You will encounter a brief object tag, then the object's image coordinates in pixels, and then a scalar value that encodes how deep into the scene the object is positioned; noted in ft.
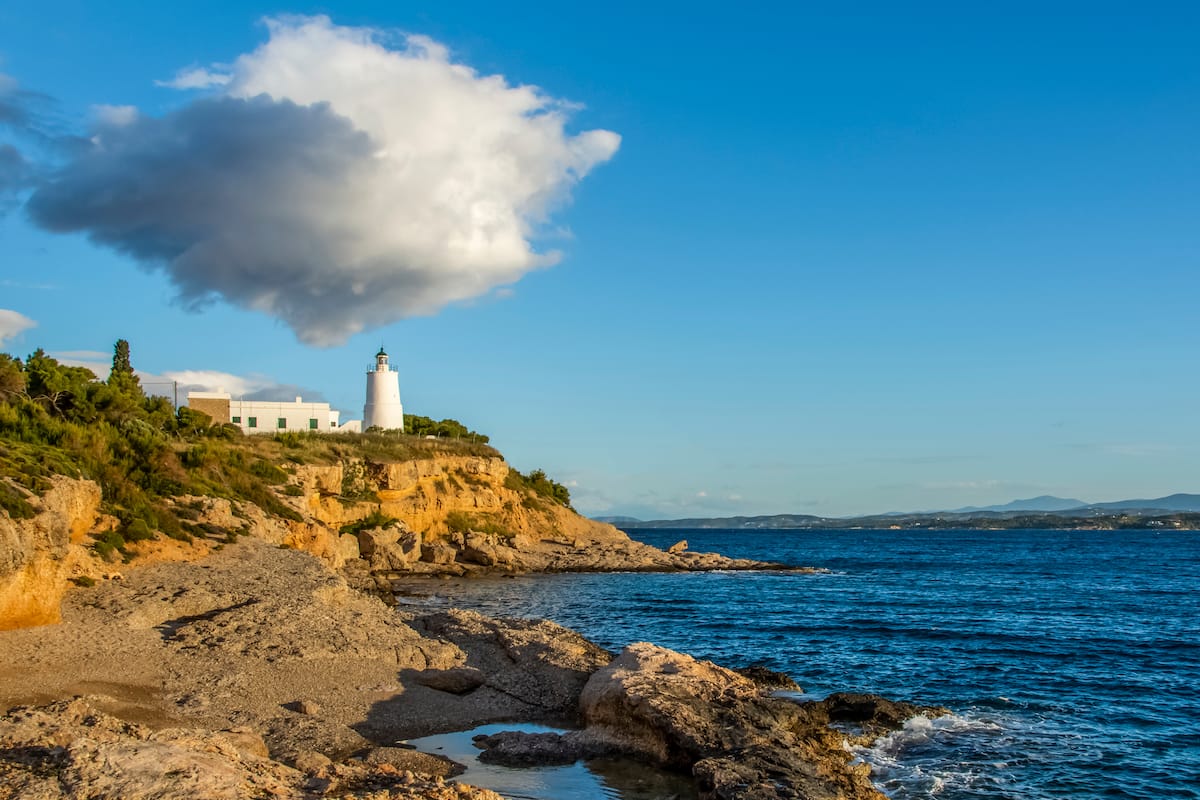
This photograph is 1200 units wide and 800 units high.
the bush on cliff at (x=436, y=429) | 244.42
